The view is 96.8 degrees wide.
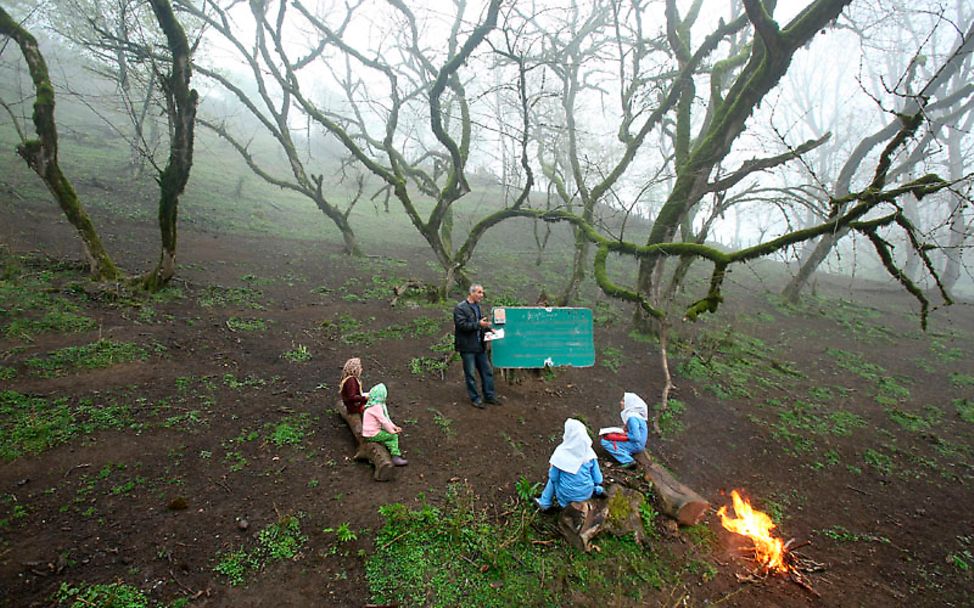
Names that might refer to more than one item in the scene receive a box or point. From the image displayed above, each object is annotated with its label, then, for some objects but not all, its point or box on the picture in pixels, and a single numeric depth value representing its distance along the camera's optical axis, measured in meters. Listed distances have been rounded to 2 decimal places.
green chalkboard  6.71
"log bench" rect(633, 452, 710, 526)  4.81
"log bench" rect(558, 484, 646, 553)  4.37
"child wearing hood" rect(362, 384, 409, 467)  4.90
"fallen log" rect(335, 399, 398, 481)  4.76
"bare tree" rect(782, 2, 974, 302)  14.36
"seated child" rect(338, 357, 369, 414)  5.30
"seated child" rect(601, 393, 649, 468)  5.58
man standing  6.40
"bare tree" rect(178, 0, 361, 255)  11.98
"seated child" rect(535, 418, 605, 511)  4.36
